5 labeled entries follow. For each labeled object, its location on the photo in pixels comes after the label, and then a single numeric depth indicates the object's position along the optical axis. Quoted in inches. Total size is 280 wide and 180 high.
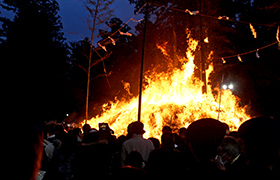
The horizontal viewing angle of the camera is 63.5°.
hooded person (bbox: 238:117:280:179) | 99.0
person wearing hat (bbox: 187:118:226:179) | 109.7
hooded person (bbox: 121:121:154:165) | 184.7
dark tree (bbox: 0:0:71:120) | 844.0
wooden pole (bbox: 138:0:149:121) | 457.1
